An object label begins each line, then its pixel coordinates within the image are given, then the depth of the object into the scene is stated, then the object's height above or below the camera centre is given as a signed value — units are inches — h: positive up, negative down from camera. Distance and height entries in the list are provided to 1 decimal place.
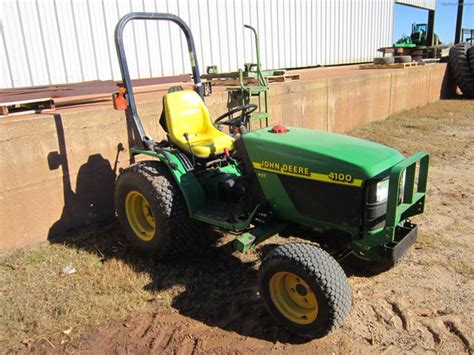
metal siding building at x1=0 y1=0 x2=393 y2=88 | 245.6 +14.7
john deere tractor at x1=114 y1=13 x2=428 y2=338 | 98.7 -36.7
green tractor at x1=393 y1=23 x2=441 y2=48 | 717.7 +11.5
